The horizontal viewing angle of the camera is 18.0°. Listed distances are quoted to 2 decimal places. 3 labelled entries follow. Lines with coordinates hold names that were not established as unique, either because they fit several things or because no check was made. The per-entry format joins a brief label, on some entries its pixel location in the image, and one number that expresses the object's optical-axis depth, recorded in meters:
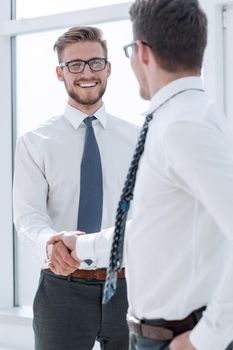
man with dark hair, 1.41
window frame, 3.95
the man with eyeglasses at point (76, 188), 2.55
